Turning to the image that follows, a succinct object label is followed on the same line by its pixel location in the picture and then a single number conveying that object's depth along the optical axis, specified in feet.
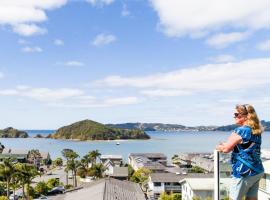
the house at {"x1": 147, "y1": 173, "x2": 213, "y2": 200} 193.26
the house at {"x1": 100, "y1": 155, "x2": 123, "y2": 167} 349.82
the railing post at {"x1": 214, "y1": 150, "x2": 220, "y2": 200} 17.78
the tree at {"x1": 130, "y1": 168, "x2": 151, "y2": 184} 219.41
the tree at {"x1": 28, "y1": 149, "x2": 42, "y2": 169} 355.77
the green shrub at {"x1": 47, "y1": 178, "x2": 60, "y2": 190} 188.65
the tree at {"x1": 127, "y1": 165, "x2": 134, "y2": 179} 247.95
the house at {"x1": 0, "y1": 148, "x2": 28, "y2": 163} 360.56
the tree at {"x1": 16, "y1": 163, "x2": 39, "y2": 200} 160.25
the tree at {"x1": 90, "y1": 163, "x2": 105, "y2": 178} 235.40
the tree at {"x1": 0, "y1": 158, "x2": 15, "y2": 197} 162.40
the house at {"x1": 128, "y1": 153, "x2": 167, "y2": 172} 267.57
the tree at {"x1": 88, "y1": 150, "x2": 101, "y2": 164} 272.02
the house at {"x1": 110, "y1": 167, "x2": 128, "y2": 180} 237.35
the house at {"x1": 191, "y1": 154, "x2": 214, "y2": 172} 285.76
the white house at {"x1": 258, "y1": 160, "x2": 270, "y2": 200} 28.22
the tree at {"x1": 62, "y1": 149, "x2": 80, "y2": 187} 225.56
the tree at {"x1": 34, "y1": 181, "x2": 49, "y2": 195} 170.83
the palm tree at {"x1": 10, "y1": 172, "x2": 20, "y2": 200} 161.79
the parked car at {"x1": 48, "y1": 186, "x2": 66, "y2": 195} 175.54
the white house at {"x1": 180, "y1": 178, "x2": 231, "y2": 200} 127.21
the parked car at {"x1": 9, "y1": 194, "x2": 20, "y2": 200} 169.12
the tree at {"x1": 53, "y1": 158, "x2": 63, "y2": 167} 354.41
